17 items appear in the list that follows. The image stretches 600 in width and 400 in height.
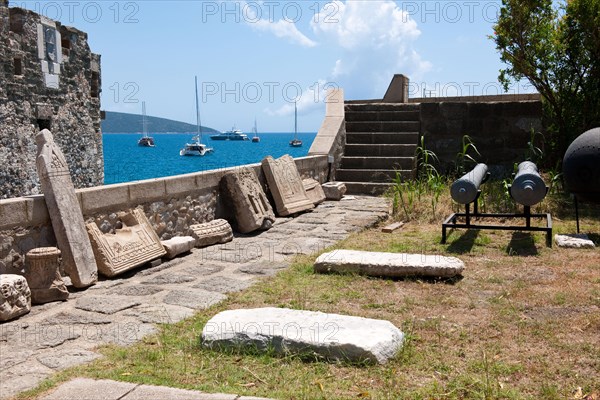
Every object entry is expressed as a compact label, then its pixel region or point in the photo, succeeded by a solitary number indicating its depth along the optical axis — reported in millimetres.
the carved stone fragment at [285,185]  9109
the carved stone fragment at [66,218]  5266
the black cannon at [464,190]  6758
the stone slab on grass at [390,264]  5348
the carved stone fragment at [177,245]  6434
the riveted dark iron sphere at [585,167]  6805
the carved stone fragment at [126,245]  5594
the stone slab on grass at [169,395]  2943
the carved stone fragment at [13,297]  4320
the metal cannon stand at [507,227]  6711
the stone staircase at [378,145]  11617
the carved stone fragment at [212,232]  7109
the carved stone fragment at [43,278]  4832
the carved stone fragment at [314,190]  10172
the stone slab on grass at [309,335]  3453
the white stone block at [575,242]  6551
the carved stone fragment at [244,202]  7949
